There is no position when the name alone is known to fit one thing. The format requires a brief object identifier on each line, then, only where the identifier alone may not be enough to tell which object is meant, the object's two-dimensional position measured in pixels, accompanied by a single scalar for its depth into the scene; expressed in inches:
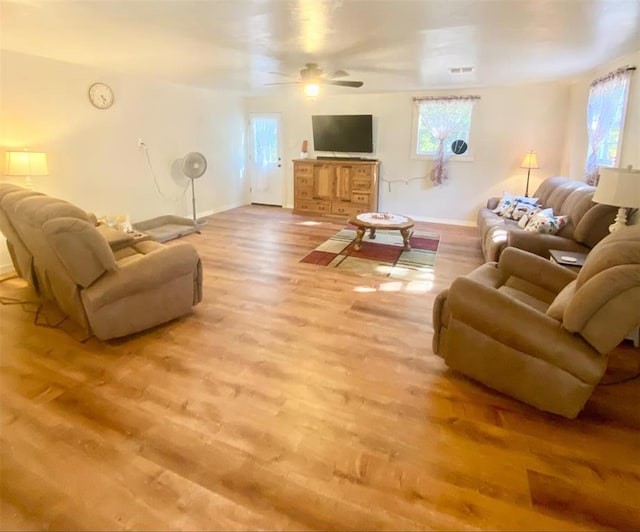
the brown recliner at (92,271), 101.3
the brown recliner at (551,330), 74.0
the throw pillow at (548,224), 154.9
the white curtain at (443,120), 256.7
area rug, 176.4
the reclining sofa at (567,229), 139.3
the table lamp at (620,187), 112.6
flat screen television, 282.8
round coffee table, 198.2
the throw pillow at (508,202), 199.6
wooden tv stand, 280.7
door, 323.4
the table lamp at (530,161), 235.9
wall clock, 196.7
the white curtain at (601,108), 158.2
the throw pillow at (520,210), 185.8
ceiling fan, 166.1
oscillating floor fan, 245.3
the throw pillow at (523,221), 174.7
